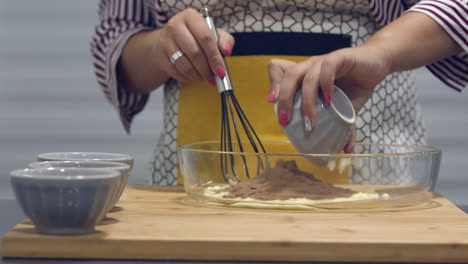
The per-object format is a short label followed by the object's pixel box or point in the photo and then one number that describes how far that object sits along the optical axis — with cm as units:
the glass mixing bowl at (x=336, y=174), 134
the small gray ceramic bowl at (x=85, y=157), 135
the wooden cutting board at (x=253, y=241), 112
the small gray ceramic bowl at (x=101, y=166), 121
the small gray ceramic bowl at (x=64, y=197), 111
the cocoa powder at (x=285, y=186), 136
